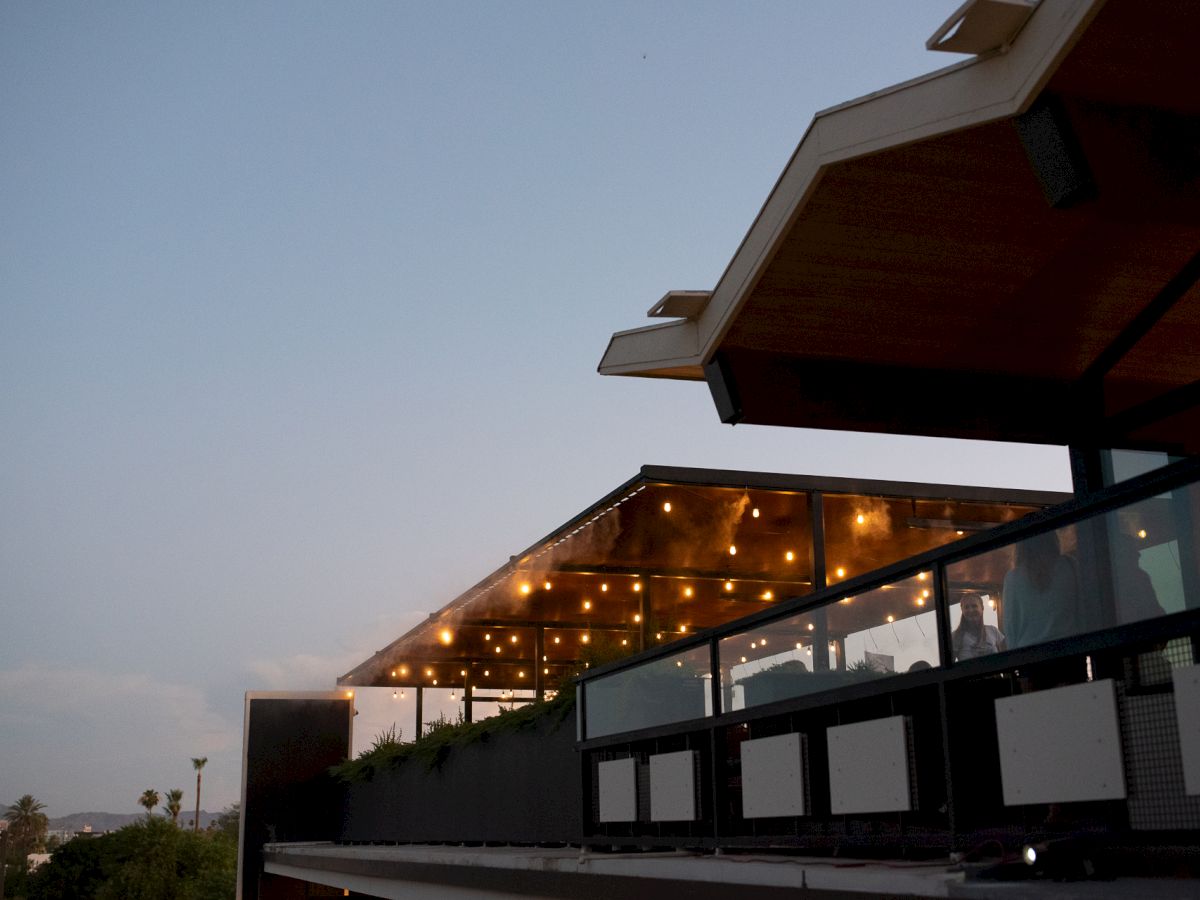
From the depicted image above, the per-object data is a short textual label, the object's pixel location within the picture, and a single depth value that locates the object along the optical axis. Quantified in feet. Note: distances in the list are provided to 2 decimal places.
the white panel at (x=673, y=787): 25.35
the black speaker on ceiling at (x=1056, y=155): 17.35
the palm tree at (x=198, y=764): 365.81
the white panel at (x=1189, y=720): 13.61
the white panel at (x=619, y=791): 27.94
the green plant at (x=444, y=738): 33.91
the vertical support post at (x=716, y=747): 24.50
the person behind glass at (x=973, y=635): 17.58
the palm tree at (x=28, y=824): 380.37
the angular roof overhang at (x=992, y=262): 17.76
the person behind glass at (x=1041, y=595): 16.03
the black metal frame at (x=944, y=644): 14.69
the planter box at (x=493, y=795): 32.50
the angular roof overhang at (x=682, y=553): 43.75
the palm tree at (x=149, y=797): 321.73
